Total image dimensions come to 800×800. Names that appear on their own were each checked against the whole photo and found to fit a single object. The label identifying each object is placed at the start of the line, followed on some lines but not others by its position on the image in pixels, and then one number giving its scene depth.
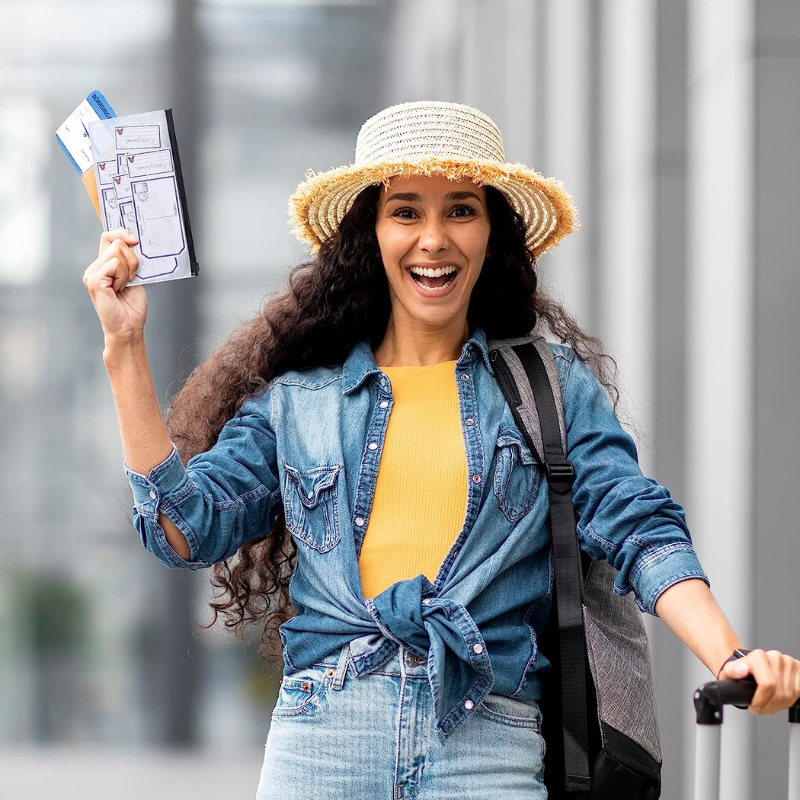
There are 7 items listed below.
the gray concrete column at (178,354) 15.90
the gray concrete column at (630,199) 8.92
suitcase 3.61
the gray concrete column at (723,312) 6.57
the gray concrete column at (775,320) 6.46
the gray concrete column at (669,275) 8.55
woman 4.39
